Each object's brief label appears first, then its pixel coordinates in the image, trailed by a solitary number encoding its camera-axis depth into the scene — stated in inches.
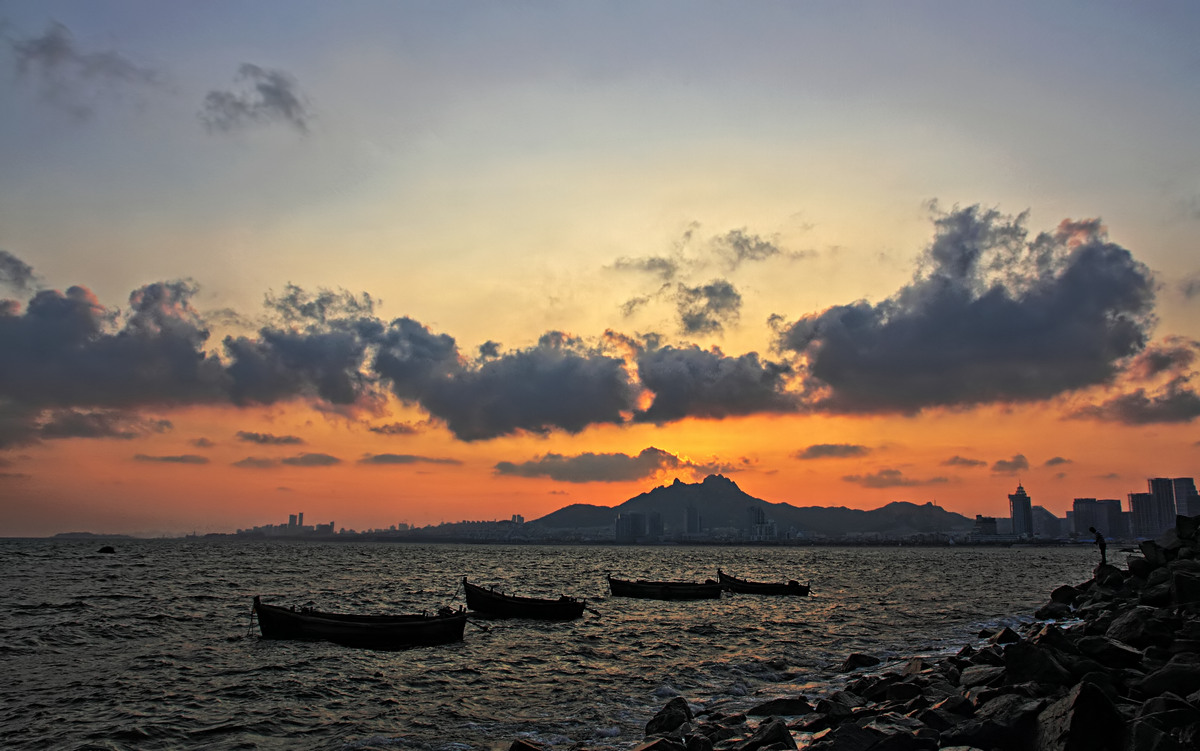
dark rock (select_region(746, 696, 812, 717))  927.0
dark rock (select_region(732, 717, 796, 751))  733.9
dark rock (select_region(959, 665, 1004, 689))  838.5
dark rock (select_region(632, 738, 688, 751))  712.4
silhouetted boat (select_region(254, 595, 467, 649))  1638.8
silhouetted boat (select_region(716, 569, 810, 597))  3265.3
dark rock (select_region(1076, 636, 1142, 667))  852.6
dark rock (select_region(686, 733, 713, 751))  743.1
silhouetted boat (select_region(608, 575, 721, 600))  3038.9
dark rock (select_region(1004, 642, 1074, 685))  744.3
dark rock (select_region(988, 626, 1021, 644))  1309.1
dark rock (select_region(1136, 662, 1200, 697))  674.2
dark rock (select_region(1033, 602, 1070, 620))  1866.9
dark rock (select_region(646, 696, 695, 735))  884.0
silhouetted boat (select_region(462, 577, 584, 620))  2201.0
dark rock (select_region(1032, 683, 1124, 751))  530.6
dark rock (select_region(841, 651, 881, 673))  1348.4
